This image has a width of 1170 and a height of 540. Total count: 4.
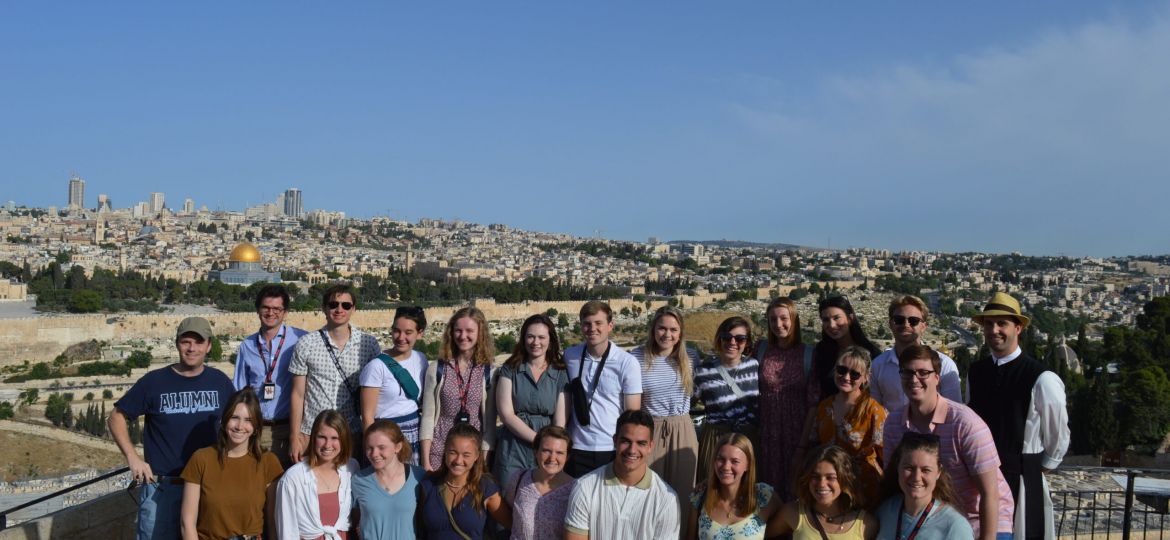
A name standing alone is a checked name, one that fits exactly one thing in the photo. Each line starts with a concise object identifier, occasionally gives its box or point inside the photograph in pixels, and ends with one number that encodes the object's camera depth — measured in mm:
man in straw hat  3240
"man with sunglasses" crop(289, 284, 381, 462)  3760
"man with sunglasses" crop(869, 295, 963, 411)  3366
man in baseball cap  3316
